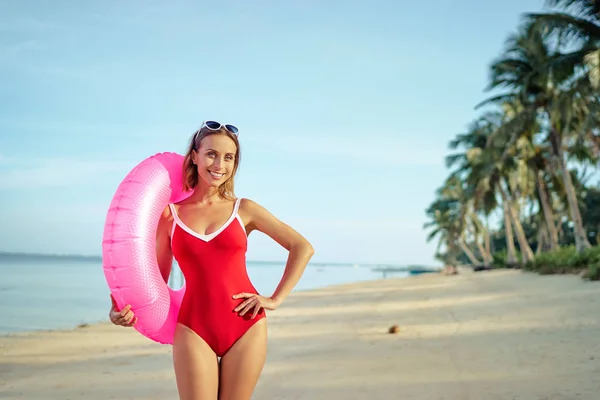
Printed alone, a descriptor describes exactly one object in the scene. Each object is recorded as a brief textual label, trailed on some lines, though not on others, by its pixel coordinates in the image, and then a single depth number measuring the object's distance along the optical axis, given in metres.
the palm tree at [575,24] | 16.41
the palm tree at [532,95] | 21.80
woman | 2.38
